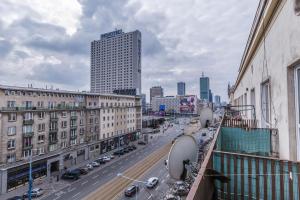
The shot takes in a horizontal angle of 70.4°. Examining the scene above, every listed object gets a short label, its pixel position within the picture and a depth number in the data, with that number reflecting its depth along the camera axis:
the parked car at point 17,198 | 22.48
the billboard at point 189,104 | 117.44
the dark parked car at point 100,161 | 37.98
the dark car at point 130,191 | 24.30
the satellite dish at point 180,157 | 5.10
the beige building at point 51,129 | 25.19
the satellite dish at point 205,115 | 11.90
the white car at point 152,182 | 26.59
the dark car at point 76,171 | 30.97
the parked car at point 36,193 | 24.08
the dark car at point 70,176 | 30.40
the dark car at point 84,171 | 32.54
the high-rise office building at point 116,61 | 121.38
